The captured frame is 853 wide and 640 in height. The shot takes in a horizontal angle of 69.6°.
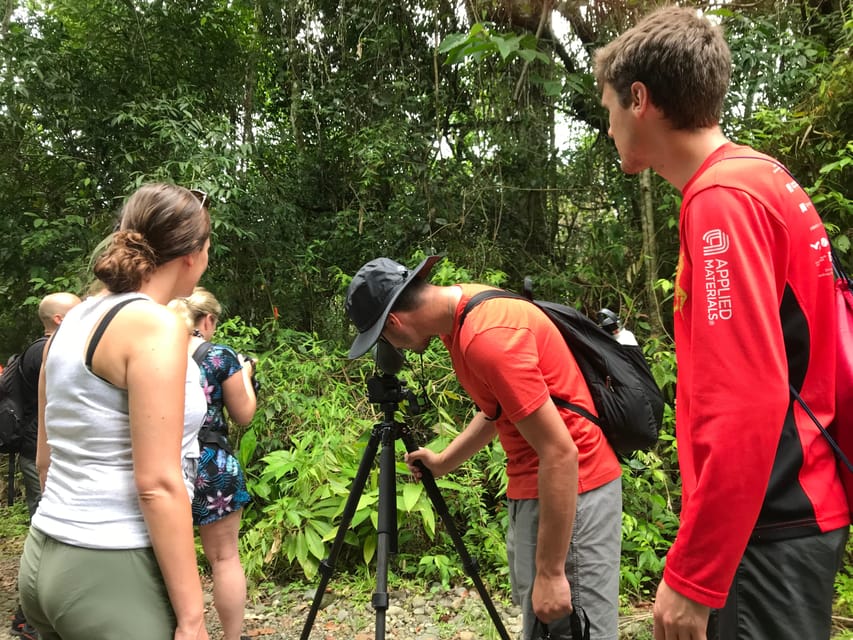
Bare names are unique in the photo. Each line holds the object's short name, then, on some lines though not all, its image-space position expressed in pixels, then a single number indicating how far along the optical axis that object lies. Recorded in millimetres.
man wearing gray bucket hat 1548
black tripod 2238
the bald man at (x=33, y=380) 3662
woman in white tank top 1251
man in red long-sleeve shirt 918
